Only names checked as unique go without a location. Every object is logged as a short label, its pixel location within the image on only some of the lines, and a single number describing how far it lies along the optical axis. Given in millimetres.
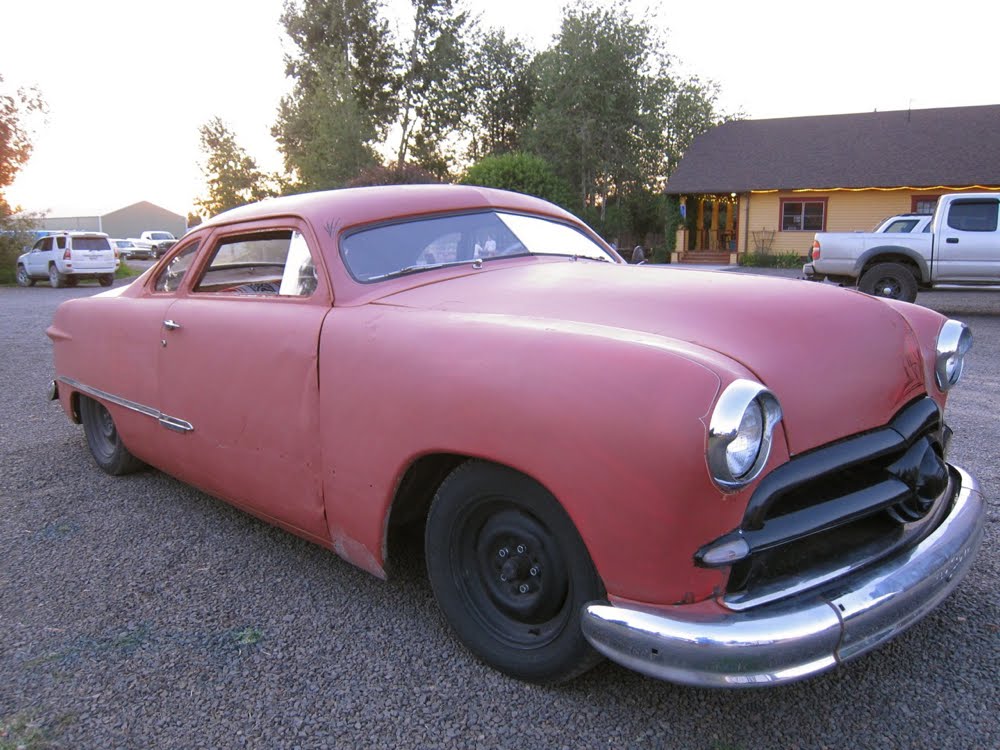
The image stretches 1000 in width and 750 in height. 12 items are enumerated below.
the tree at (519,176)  25438
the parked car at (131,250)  41062
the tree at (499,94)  38812
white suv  21344
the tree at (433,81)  36969
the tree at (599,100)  31484
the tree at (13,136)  22656
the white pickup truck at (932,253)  11703
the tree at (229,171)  40344
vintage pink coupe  1786
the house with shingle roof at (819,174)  23625
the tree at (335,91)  30094
